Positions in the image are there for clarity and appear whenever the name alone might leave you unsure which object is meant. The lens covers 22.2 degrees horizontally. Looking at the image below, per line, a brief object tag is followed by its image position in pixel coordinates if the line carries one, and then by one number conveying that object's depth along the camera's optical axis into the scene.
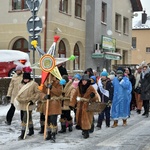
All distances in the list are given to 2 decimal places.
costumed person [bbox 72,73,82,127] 9.80
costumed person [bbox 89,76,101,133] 10.87
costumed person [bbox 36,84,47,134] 8.65
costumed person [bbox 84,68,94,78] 11.74
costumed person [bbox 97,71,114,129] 10.25
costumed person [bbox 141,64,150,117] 12.74
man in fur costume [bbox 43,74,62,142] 8.45
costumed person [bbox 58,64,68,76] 11.15
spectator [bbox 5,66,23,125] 10.31
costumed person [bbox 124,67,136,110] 12.92
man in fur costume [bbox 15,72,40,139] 8.71
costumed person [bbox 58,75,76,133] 9.55
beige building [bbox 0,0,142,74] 21.22
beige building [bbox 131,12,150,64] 52.72
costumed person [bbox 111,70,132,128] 10.56
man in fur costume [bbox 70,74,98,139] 8.70
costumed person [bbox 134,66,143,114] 13.92
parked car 17.98
